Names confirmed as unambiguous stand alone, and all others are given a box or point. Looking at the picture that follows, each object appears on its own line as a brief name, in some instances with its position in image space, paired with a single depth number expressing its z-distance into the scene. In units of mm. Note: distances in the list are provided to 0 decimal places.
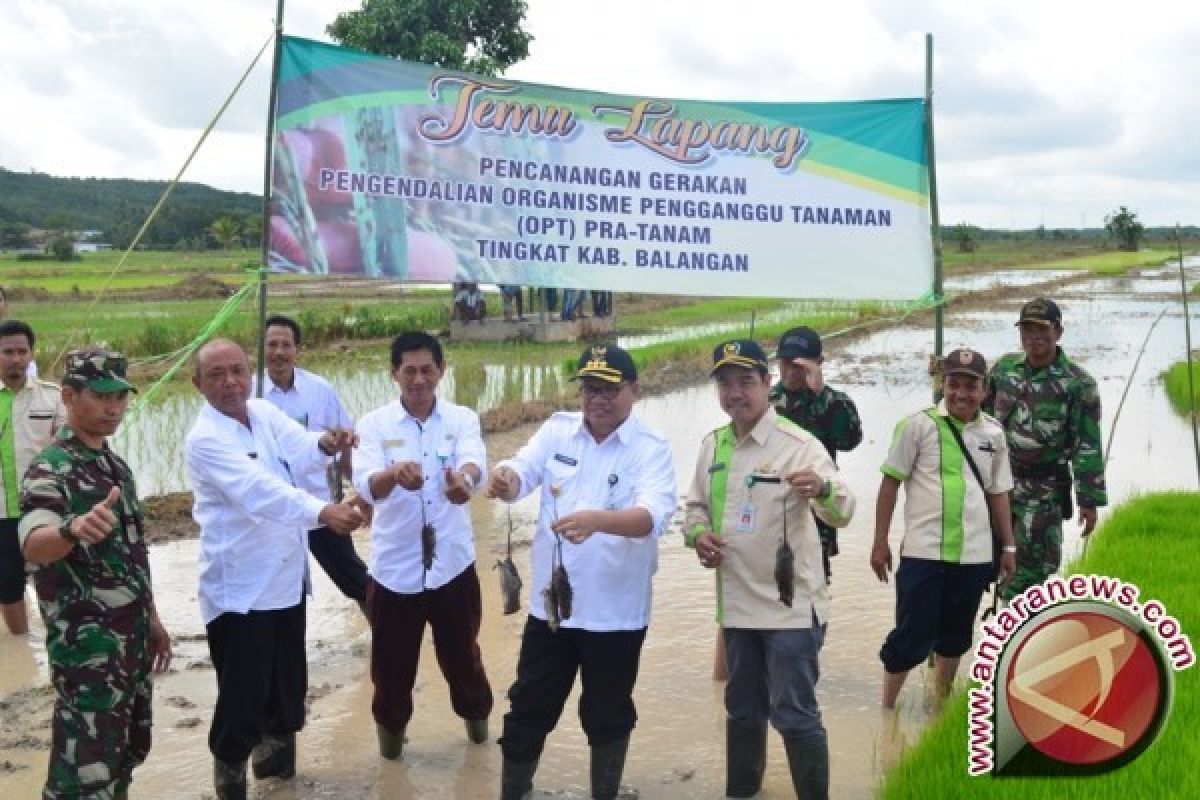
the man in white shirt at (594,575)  3965
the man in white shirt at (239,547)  3986
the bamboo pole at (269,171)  5824
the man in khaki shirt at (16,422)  5867
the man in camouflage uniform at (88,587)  3455
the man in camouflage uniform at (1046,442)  5344
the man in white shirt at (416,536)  4434
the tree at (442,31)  22172
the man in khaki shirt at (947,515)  4809
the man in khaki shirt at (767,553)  3953
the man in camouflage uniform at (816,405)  5270
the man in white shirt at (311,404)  5738
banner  6168
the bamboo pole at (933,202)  6074
